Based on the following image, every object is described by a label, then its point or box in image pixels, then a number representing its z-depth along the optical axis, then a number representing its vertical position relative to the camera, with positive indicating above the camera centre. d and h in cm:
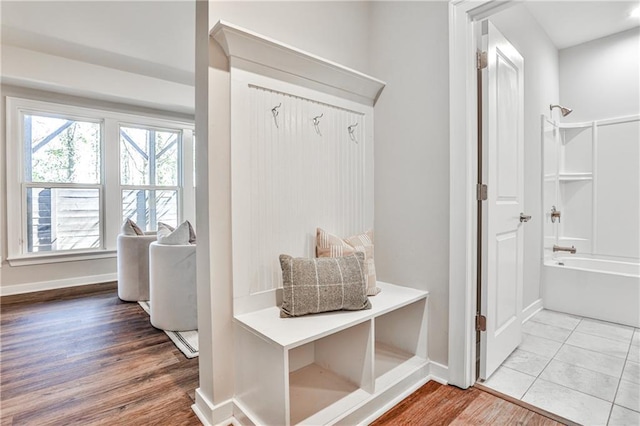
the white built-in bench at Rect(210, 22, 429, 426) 145 -11
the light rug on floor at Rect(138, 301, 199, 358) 228 -98
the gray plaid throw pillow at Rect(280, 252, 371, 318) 155 -37
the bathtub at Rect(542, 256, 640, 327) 267 -70
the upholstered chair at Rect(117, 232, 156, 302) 343 -59
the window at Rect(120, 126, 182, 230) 453 +53
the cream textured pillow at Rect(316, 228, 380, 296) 182 -21
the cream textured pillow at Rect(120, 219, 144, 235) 361 -19
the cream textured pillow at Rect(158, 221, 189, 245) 279 -22
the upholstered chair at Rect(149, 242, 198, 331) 266 -63
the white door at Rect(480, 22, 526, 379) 181 +7
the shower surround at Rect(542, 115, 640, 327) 291 -1
